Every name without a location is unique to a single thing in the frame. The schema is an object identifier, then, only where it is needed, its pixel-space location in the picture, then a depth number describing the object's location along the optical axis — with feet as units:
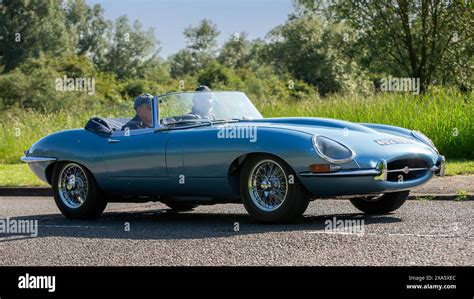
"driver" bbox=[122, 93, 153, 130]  36.63
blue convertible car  31.17
